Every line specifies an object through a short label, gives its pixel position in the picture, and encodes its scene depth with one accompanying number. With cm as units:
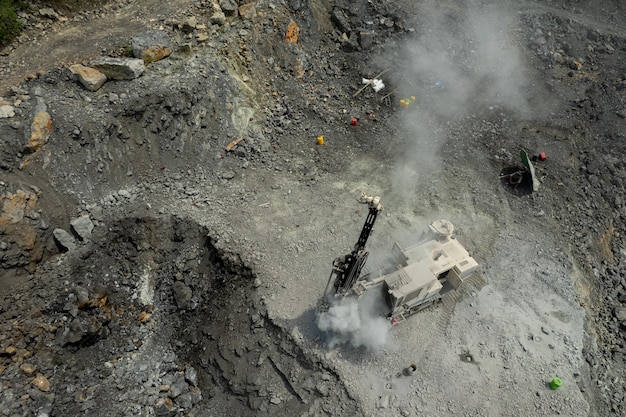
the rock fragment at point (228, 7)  2058
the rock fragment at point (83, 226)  1561
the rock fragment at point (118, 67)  1722
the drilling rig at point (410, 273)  1237
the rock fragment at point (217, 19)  1991
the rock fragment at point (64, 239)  1530
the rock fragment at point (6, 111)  1523
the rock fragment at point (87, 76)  1689
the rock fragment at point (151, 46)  1800
